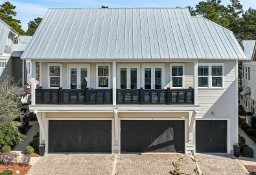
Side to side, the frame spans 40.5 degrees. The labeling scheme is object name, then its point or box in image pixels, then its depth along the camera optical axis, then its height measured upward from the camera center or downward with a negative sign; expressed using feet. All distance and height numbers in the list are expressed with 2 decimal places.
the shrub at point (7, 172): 59.26 -15.26
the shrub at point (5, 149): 76.74 -14.47
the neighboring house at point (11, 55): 96.05 +8.26
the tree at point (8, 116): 67.41 -6.46
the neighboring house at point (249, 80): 111.55 +1.70
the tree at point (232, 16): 175.11 +36.27
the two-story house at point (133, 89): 75.31 -1.03
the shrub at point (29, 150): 76.97 -14.70
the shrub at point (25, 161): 69.62 -15.55
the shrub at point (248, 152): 76.28 -14.85
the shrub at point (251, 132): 94.27 -12.97
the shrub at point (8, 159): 69.63 -15.23
